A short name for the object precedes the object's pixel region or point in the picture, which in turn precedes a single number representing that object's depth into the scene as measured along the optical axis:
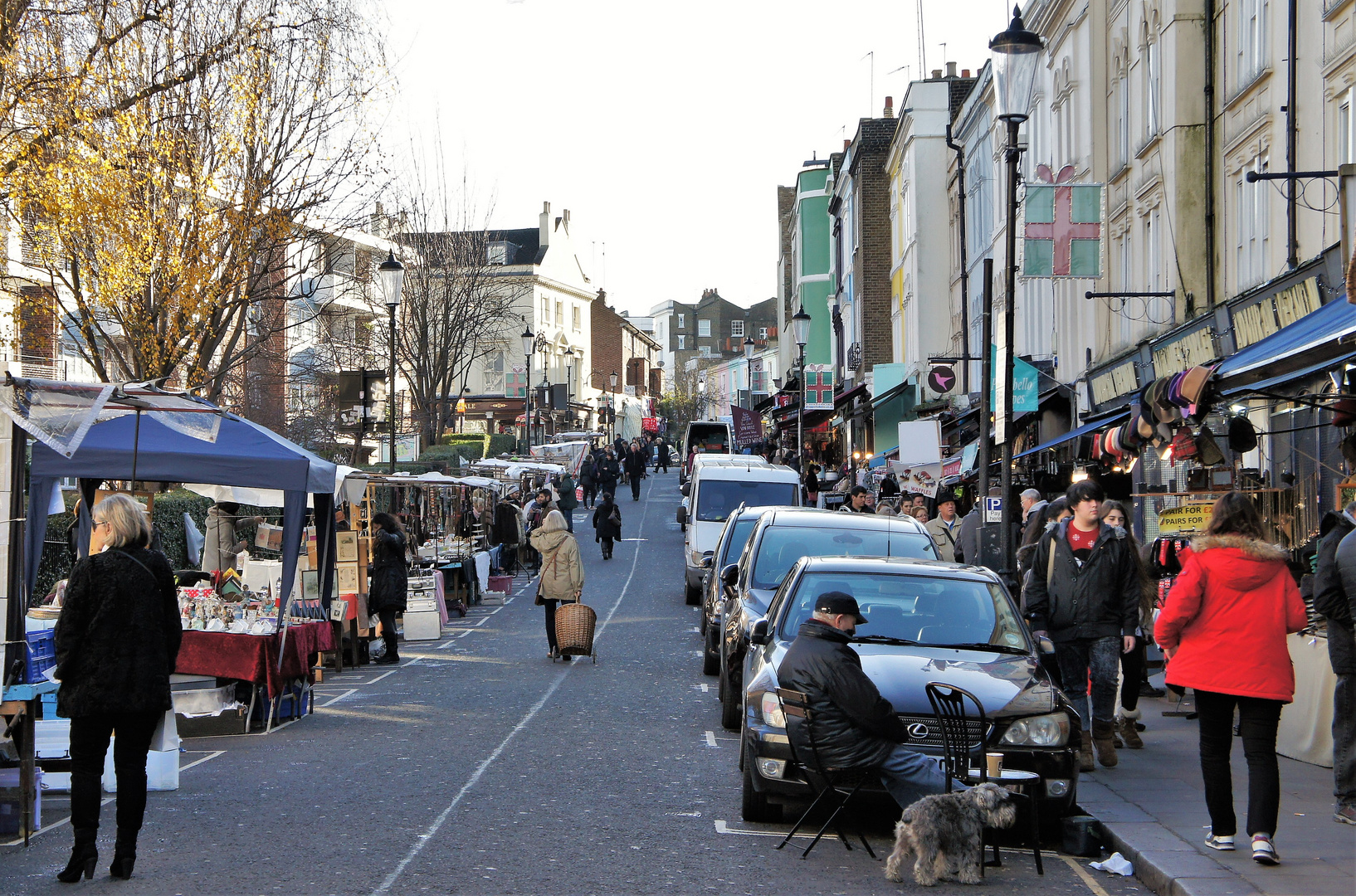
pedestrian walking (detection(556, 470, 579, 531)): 39.28
